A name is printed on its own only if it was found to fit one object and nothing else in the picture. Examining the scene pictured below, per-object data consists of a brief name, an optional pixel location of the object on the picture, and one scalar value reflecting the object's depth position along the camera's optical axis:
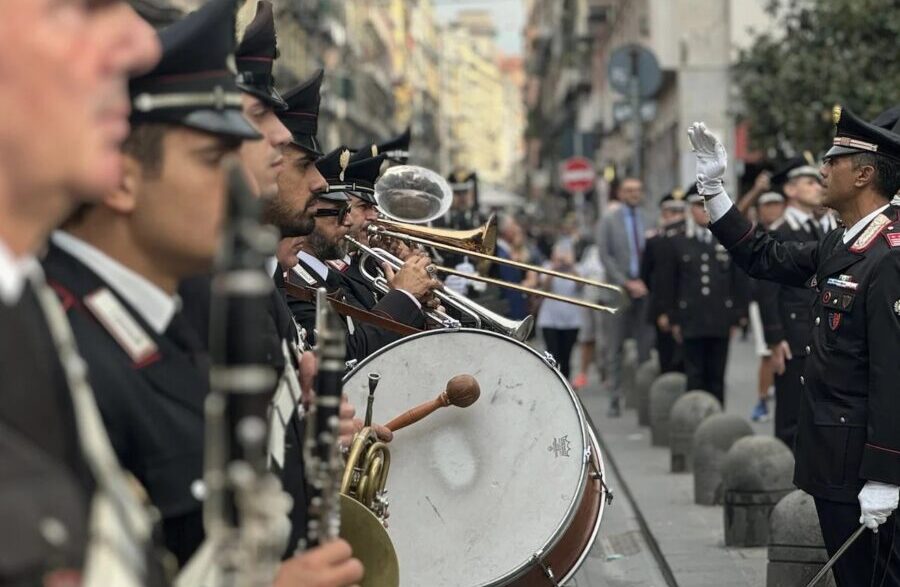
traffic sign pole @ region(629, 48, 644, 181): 21.02
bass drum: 5.47
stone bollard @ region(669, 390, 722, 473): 12.52
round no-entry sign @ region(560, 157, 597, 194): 32.41
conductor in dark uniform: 5.74
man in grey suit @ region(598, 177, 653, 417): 17.97
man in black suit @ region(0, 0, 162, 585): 2.13
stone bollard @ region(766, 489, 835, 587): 7.34
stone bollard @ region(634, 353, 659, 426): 15.99
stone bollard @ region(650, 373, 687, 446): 14.34
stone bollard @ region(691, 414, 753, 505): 10.89
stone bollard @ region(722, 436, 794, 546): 9.09
